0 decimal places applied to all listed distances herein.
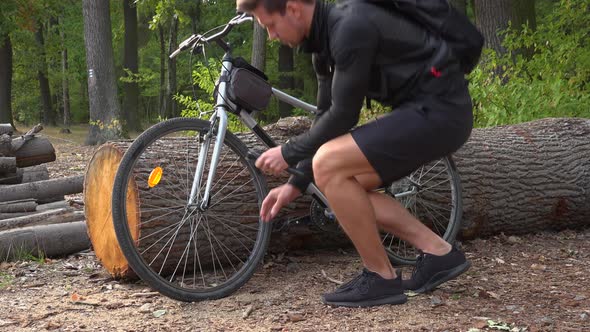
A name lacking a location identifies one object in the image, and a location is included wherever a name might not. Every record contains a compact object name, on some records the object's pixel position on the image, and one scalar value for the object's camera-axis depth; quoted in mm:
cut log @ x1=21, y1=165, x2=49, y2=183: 6999
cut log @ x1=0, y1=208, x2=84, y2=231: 5320
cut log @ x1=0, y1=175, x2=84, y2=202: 6230
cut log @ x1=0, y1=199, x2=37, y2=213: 5961
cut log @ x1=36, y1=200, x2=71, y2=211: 6215
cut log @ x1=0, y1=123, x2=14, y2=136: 6559
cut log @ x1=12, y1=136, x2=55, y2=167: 6680
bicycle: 3746
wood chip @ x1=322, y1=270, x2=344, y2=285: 4145
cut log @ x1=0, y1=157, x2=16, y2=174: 6371
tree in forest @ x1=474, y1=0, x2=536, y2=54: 10453
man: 3199
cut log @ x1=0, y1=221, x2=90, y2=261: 4949
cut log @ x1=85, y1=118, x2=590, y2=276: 5137
